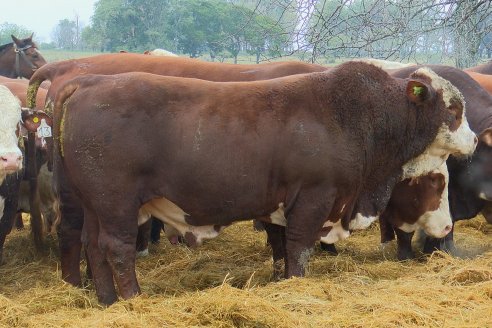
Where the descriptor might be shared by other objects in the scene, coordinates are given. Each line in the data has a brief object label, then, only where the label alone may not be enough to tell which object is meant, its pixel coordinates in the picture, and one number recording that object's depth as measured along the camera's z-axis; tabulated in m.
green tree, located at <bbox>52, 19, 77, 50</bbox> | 92.38
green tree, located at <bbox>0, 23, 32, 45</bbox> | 66.35
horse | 14.62
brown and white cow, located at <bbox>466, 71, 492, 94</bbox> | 7.68
